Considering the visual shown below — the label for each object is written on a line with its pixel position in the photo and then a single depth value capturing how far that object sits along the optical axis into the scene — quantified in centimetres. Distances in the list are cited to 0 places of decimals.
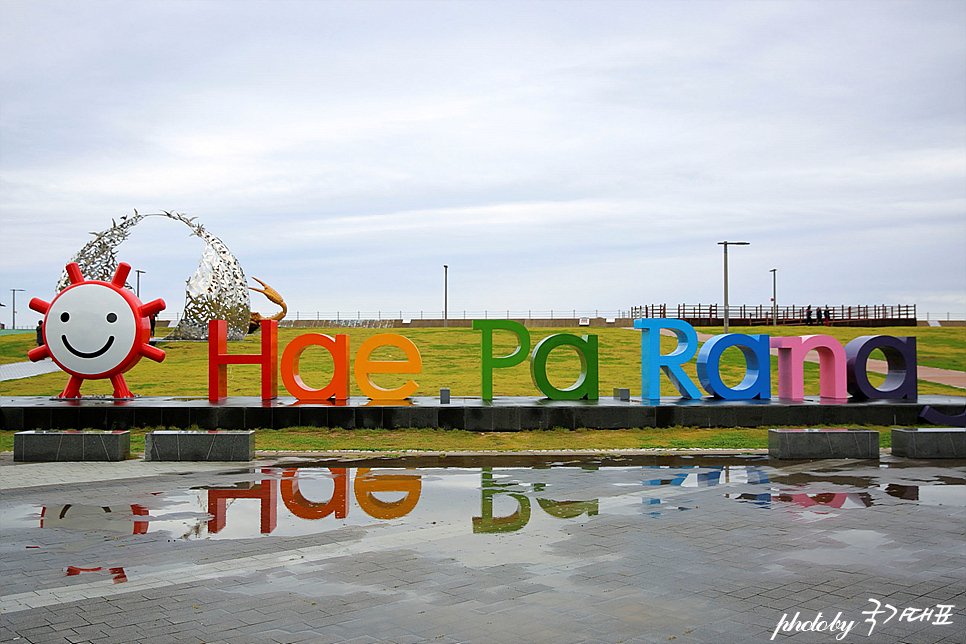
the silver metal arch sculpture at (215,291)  3969
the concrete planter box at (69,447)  1563
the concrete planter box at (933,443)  1584
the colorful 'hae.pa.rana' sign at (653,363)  2075
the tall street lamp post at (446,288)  6569
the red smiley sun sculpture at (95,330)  2172
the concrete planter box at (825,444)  1569
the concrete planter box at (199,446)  1546
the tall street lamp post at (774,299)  6177
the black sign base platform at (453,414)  1995
